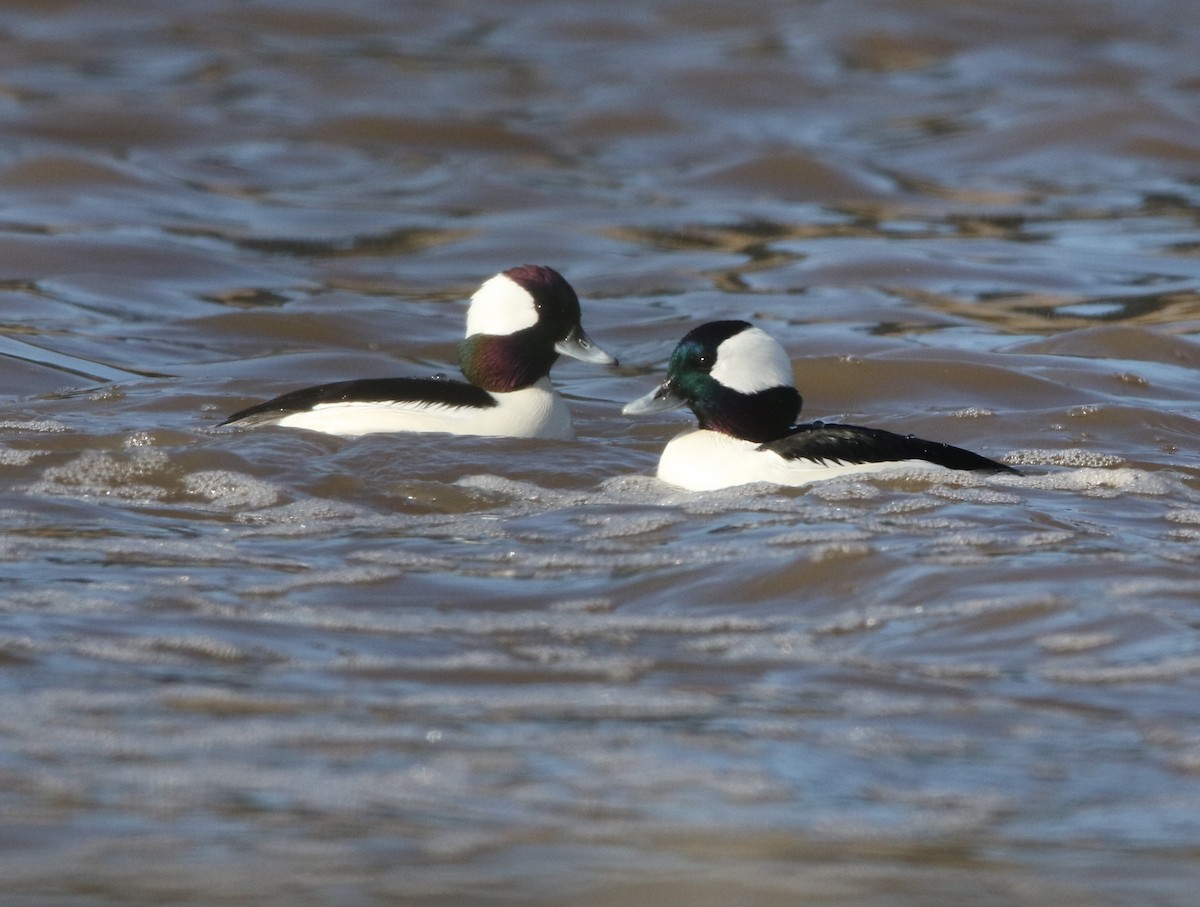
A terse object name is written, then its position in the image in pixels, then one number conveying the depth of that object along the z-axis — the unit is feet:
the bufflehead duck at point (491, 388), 47.42
